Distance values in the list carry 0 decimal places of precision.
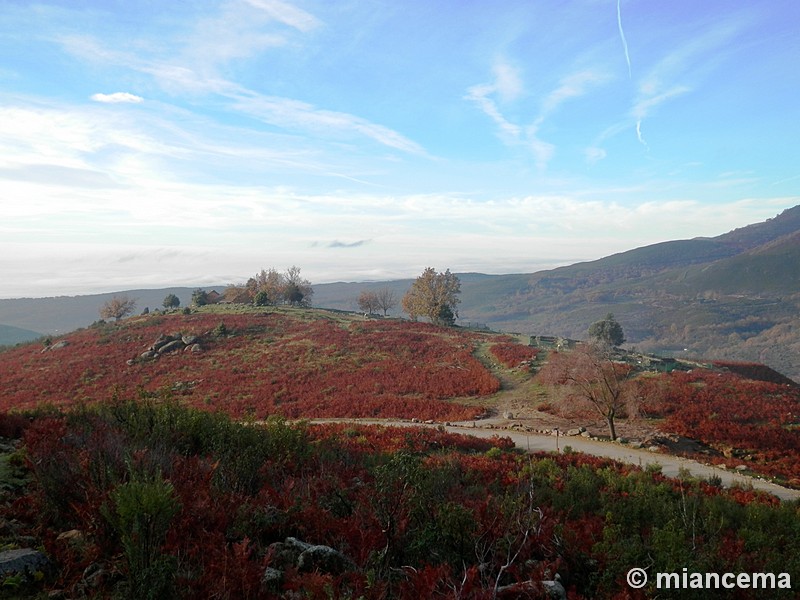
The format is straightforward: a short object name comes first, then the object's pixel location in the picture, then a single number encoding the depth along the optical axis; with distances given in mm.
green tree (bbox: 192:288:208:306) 73000
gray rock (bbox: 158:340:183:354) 40969
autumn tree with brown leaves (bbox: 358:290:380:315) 79062
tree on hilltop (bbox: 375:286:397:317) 80750
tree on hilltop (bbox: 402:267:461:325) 63156
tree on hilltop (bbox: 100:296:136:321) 67688
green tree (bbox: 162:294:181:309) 72750
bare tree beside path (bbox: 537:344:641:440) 19375
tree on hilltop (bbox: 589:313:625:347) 52875
